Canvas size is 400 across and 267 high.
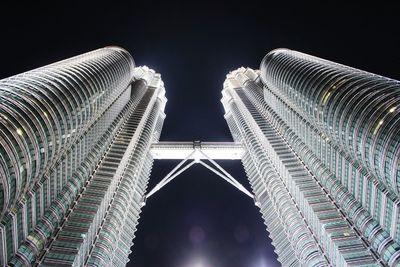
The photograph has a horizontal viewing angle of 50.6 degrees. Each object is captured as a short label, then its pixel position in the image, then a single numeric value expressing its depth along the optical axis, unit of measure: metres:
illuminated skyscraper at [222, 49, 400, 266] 76.56
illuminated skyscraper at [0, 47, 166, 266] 67.00
